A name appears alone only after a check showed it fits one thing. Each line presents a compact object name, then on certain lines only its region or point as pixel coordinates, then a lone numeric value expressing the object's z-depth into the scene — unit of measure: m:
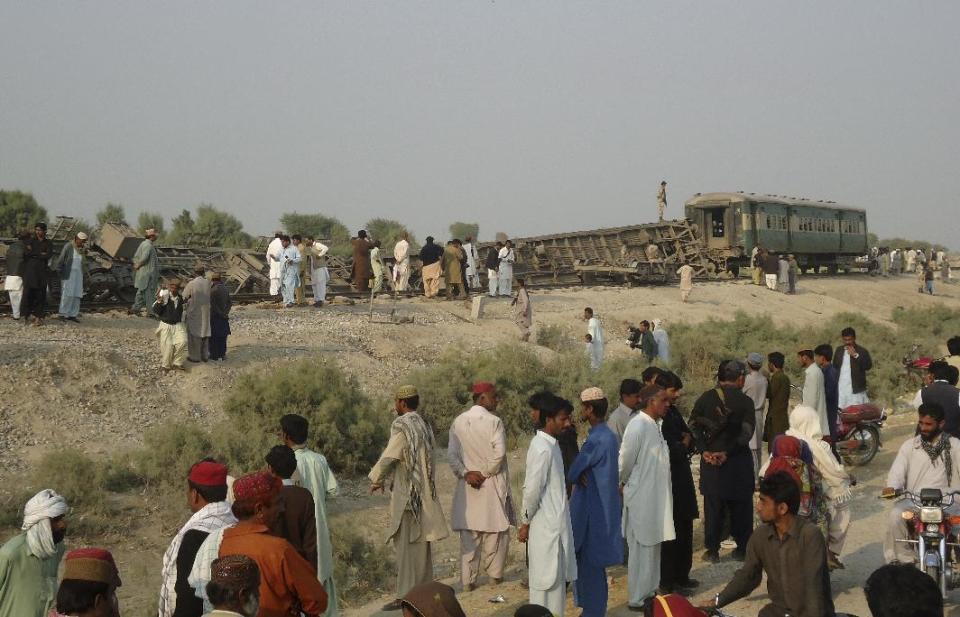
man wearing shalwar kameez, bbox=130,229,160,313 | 16.50
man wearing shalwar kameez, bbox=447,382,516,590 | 7.46
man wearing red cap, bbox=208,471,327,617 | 4.24
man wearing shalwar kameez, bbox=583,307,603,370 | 18.95
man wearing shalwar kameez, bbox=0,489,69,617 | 4.77
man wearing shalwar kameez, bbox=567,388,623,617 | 6.54
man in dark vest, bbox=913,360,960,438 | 8.12
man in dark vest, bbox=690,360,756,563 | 8.04
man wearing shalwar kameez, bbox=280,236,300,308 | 19.94
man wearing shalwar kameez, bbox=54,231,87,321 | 15.77
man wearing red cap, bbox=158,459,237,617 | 4.52
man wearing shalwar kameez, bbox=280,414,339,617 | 5.86
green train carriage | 37.41
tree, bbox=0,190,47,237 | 38.41
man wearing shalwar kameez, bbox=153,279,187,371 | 14.40
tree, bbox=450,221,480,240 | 79.16
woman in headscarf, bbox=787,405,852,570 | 7.26
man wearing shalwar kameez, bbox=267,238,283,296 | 20.11
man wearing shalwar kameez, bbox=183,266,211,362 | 14.84
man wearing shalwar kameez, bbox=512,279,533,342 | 20.27
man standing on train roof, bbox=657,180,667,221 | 38.88
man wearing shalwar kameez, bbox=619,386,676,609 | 6.88
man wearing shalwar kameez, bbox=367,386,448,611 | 6.99
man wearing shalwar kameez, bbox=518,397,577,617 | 6.20
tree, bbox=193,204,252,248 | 43.88
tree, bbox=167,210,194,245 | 42.81
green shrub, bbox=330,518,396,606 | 8.50
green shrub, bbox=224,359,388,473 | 12.98
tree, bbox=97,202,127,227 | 43.97
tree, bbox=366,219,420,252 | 53.88
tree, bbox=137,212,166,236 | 45.41
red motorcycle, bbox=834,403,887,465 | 12.38
